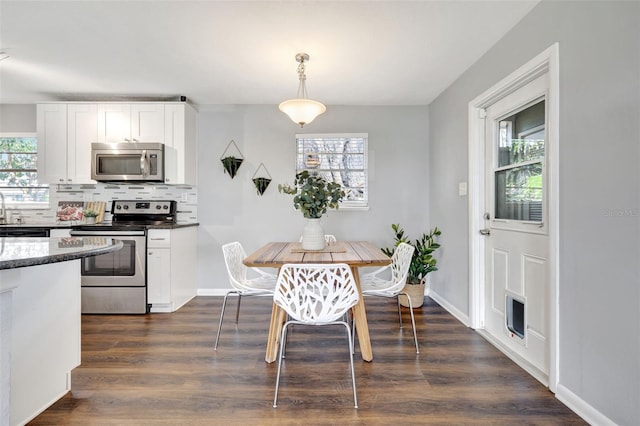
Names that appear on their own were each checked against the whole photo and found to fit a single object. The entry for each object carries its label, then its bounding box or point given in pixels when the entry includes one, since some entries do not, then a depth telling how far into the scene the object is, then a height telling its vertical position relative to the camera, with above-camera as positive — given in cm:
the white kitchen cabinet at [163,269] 325 -57
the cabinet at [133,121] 352 +103
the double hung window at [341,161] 391 +66
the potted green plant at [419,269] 336 -58
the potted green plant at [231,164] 376 +60
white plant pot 246 -17
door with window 202 -8
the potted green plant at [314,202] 236 +9
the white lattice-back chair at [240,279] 240 -53
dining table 195 -28
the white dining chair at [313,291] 172 -43
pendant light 244 +83
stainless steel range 320 -61
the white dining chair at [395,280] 238 -54
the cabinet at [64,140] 352 +83
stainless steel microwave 343 +57
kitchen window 386 +49
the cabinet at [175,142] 353 +80
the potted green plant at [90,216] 357 -2
